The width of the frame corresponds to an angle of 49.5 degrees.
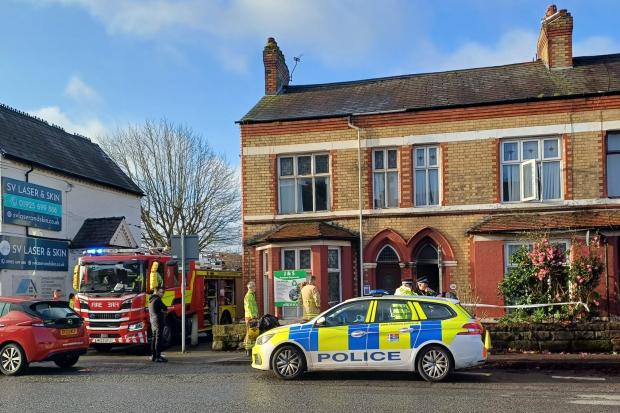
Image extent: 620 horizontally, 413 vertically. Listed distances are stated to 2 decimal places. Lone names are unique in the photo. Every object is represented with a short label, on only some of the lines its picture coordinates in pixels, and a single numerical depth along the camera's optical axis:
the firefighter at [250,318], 15.24
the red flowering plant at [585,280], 15.31
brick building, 18.39
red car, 12.88
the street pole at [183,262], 16.13
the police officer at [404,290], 13.15
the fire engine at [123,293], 16.41
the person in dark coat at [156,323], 14.82
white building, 21.12
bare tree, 42.41
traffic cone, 11.38
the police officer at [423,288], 14.18
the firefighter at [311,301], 14.84
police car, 11.09
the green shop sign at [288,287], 18.36
